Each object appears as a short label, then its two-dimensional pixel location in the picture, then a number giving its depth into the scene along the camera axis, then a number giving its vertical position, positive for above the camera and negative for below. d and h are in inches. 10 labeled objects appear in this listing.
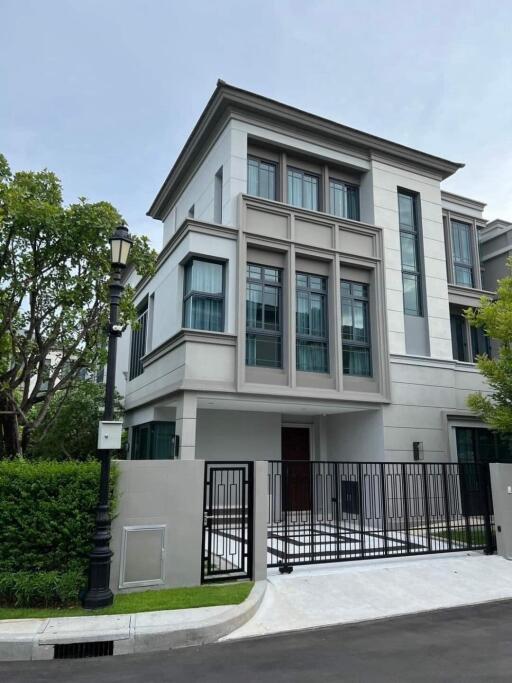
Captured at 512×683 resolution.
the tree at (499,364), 474.6 +93.7
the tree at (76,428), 721.6 +46.5
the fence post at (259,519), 317.1 -36.4
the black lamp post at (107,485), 258.5 -13.0
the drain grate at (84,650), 214.2 -80.0
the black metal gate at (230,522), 313.4 -39.2
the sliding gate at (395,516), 361.7 -44.1
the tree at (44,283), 371.6 +137.1
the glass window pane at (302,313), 575.2 +168.5
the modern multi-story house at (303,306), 535.8 +180.7
